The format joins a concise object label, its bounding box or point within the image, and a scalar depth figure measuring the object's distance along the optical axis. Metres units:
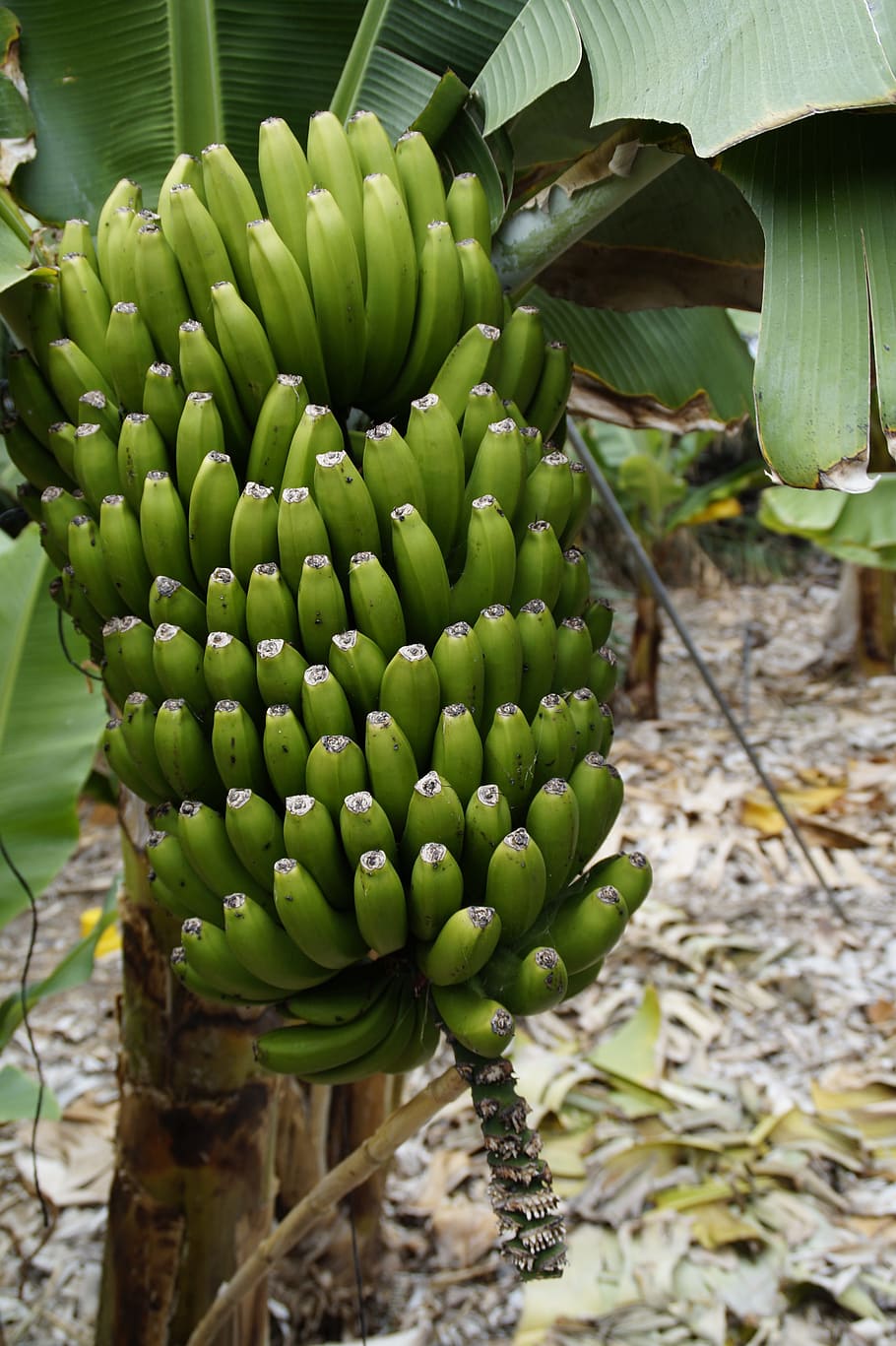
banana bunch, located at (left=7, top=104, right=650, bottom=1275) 0.78
